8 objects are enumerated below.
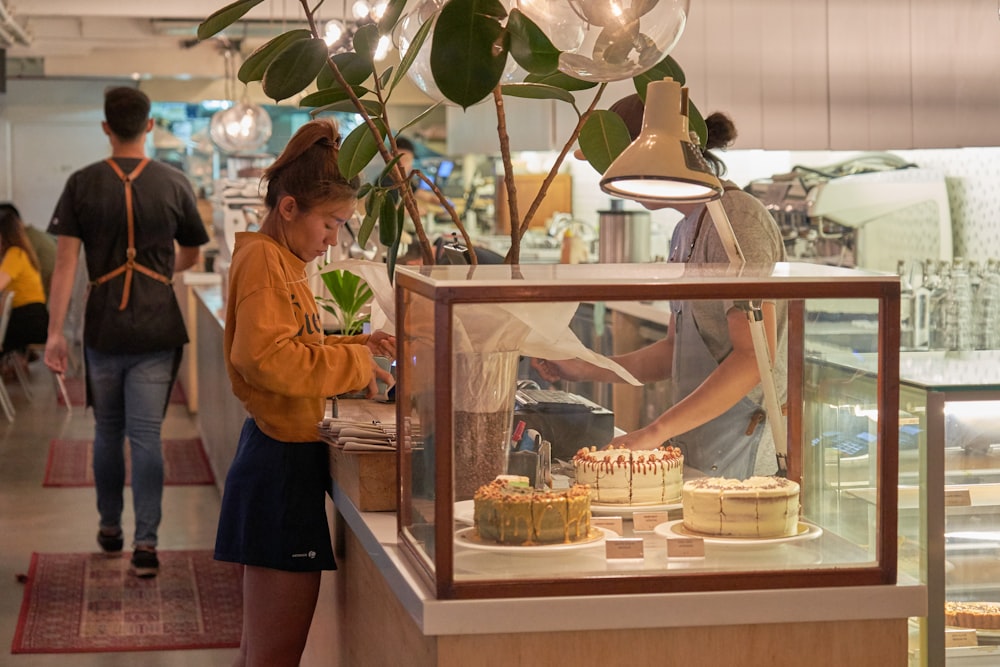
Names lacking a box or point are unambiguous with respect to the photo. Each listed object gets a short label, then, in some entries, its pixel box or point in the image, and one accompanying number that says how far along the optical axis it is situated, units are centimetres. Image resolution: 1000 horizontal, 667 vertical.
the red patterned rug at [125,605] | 424
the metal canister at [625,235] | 717
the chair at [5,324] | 883
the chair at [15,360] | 886
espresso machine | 580
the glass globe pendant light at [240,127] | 980
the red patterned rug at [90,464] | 687
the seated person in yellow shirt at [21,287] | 935
